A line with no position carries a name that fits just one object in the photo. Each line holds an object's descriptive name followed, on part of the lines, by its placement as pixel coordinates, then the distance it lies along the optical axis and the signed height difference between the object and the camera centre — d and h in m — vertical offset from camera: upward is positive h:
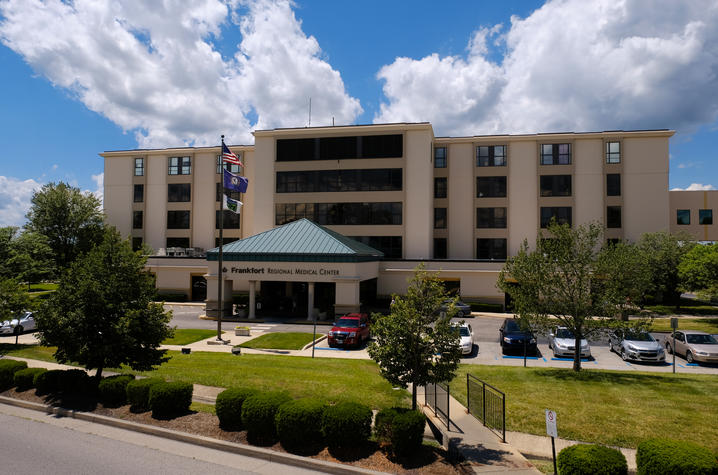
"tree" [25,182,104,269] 52.59 +3.88
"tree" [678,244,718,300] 30.68 -0.77
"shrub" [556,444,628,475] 8.11 -3.87
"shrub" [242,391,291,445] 10.68 -4.06
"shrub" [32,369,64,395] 14.60 -4.40
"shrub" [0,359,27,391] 15.20 -4.32
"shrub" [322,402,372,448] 10.02 -3.97
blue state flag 26.03 +4.55
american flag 26.37 +6.06
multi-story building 43.97 +6.90
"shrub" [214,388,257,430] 11.23 -4.00
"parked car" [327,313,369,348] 25.08 -4.47
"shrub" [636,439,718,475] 7.43 -3.52
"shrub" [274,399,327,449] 10.25 -4.04
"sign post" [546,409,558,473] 8.98 -3.44
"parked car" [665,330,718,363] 20.88 -4.31
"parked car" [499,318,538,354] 23.27 -4.56
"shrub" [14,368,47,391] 14.91 -4.37
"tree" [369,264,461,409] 10.82 -2.11
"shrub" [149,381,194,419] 12.16 -4.12
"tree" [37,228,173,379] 13.61 -1.94
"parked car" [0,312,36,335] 28.66 -4.94
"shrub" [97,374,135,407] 13.37 -4.25
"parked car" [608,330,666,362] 21.33 -4.49
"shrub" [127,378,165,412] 12.78 -4.17
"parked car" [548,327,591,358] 22.45 -4.56
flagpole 26.08 -1.26
